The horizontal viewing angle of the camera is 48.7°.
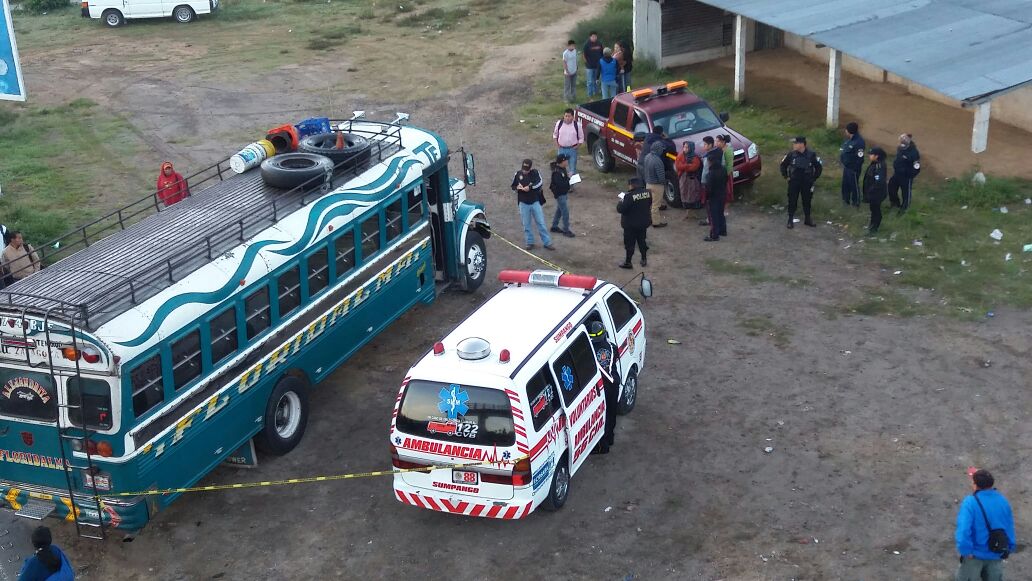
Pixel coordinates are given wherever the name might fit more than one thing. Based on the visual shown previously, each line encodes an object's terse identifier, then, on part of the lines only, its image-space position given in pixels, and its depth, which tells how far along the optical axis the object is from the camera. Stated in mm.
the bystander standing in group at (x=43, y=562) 9352
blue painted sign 19594
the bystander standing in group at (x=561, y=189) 19078
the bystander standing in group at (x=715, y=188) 18625
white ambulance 10891
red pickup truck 20812
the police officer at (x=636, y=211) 17750
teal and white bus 10797
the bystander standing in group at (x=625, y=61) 26094
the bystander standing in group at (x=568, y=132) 21219
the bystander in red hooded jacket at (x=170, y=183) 17297
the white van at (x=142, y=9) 37625
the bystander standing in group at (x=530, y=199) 18734
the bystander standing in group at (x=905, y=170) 18898
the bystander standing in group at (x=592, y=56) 26750
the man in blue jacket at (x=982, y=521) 9312
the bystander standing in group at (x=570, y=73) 26484
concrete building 19719
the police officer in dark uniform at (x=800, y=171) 18953
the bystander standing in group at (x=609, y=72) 25906
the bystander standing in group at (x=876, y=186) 18453
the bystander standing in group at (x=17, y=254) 15803
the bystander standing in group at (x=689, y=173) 19578
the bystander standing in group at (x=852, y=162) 19531
